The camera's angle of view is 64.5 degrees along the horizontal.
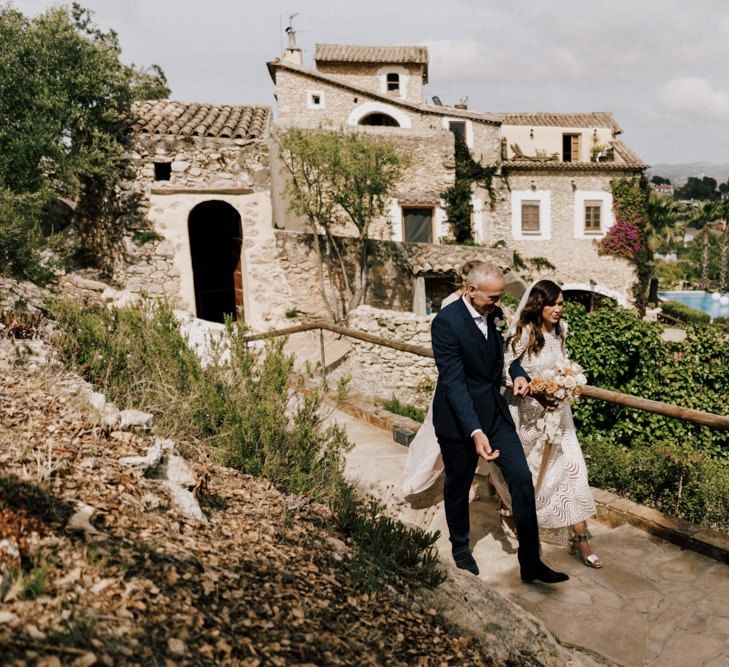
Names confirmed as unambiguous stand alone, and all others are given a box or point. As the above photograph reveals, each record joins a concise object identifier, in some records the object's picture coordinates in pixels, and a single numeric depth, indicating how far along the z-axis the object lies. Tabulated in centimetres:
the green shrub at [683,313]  2758
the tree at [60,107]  1187
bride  351
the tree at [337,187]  1514
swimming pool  3294
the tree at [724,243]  4041
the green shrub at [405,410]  782
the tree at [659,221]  2505
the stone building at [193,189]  1289
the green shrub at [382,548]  246
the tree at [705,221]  4275
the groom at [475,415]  324
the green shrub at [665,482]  457
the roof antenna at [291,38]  2594
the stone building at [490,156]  2231
